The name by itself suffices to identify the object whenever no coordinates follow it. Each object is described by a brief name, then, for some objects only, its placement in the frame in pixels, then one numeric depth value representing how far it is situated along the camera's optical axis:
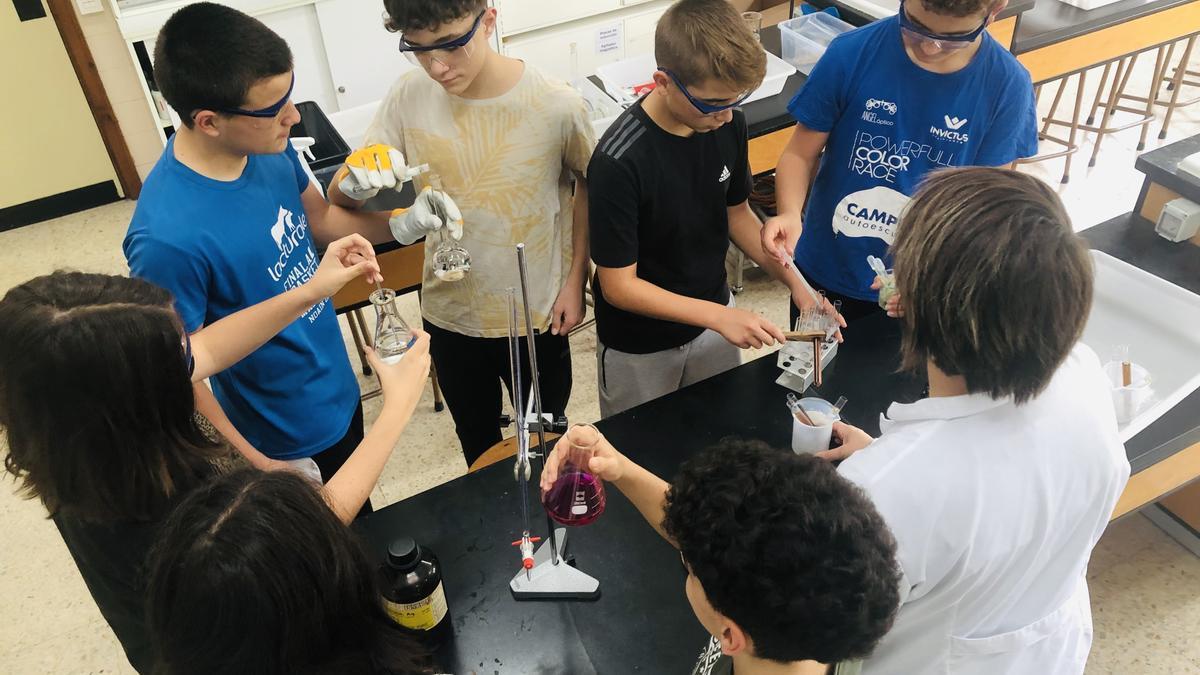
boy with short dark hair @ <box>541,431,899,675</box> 0.90
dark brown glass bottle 1.23
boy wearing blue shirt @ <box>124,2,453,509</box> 1.44
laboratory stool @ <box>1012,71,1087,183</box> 3.81
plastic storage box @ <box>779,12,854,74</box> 3.17
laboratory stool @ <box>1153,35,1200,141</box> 4.03
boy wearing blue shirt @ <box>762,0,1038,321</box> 1.78
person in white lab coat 1.01
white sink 1.70
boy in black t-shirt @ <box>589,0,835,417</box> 1.59
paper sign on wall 4.34
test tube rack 1.78
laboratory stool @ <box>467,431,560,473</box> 1.84
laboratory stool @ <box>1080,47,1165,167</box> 3.96
